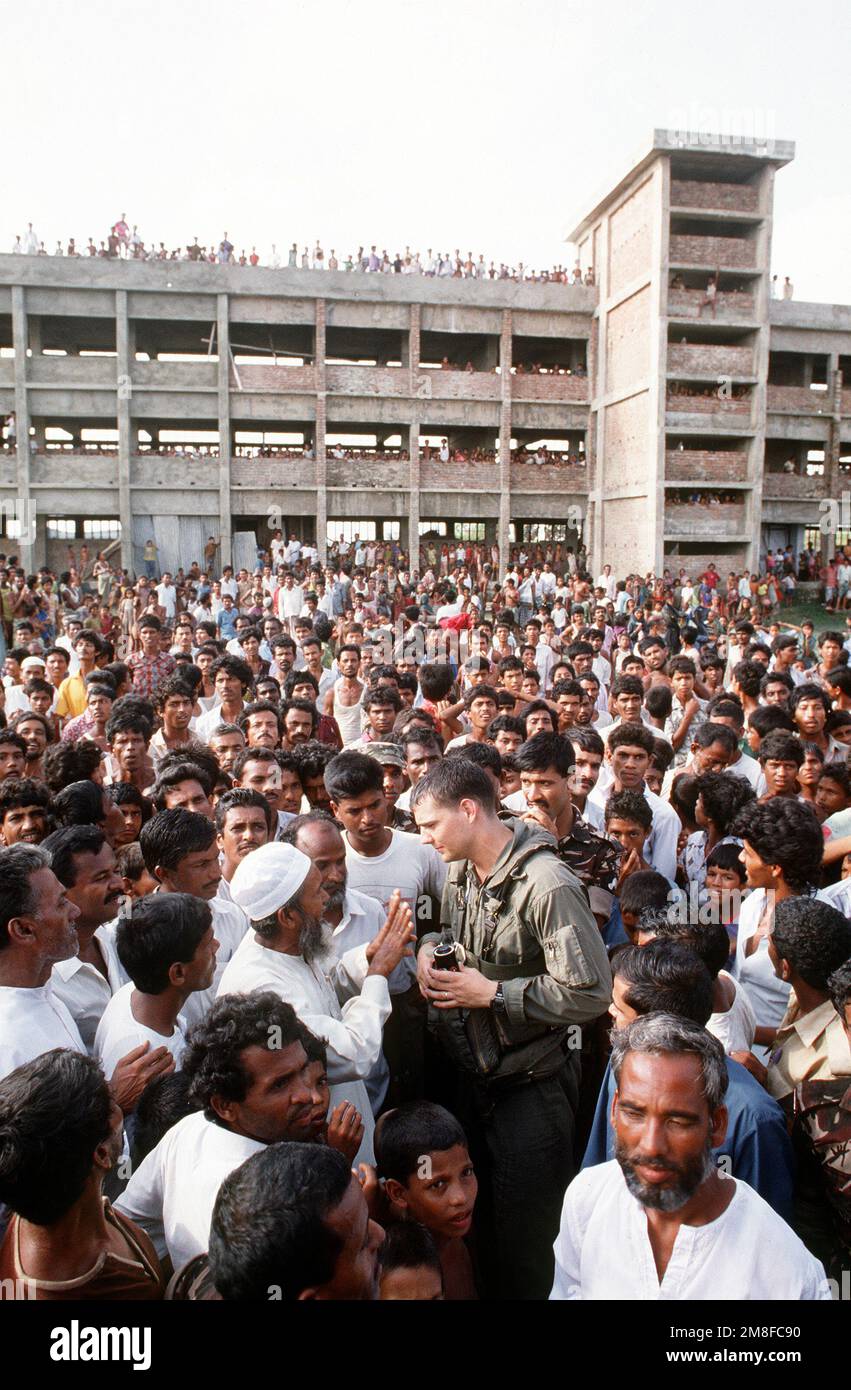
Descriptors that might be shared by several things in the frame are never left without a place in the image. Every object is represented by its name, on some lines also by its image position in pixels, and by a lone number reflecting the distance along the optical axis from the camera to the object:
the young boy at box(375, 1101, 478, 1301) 2.54
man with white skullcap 2.58
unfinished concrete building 26.30
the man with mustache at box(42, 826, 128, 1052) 3.23
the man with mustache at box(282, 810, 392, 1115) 3.23
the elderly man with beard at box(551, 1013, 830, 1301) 1.87
